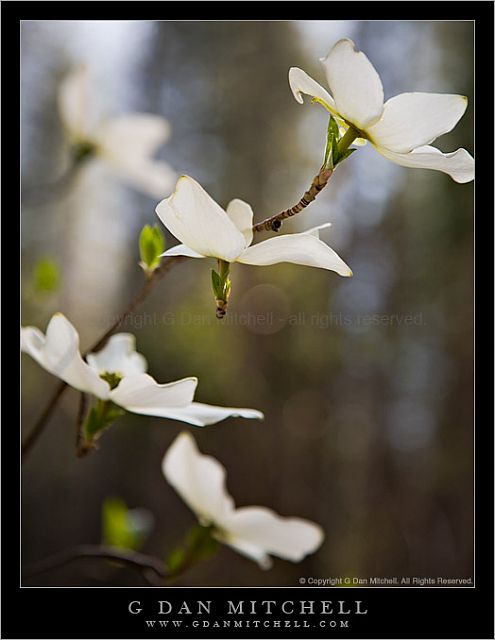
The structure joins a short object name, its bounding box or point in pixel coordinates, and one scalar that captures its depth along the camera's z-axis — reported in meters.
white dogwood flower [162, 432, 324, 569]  0.50
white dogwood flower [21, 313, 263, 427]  0.34
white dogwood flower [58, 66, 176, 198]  0.70
